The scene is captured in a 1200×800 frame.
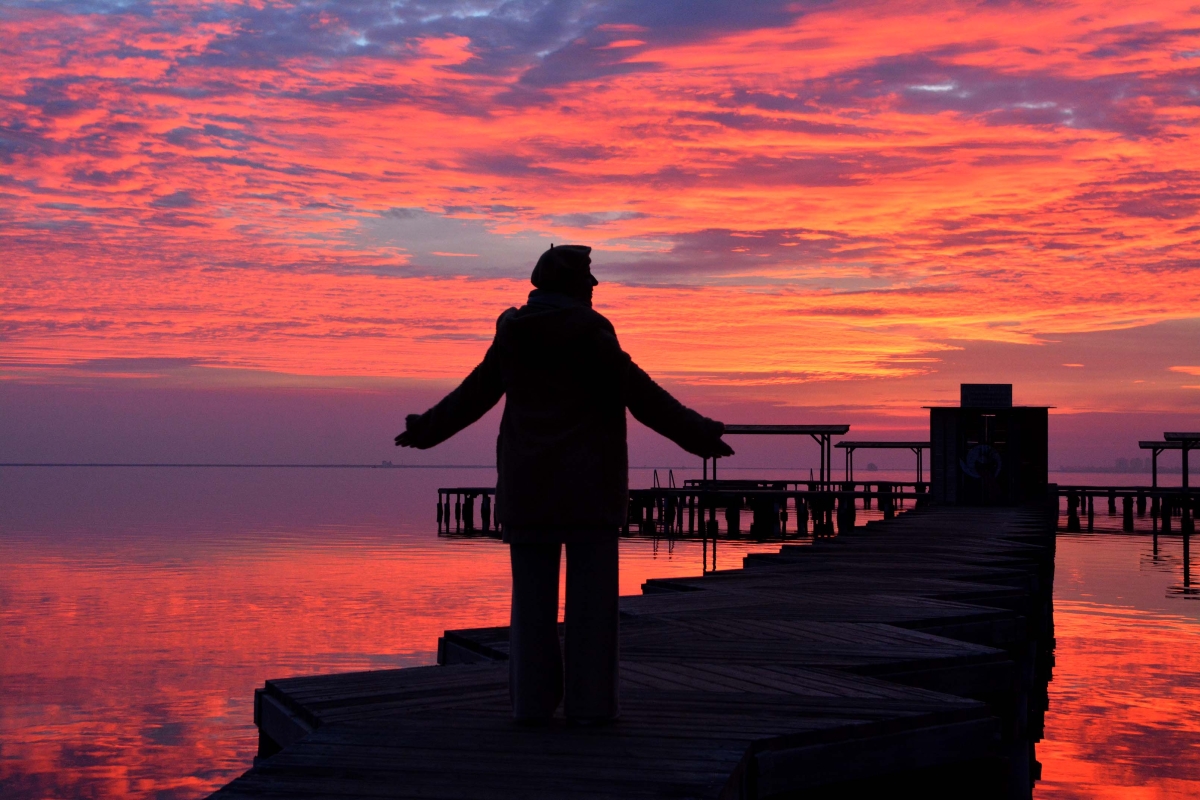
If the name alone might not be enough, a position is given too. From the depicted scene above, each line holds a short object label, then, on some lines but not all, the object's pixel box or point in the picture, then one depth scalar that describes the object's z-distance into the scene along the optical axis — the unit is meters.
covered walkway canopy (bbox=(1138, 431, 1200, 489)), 41.41
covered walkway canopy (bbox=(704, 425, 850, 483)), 47.28
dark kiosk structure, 32.97
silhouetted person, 5.20
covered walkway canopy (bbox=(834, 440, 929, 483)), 56.92
